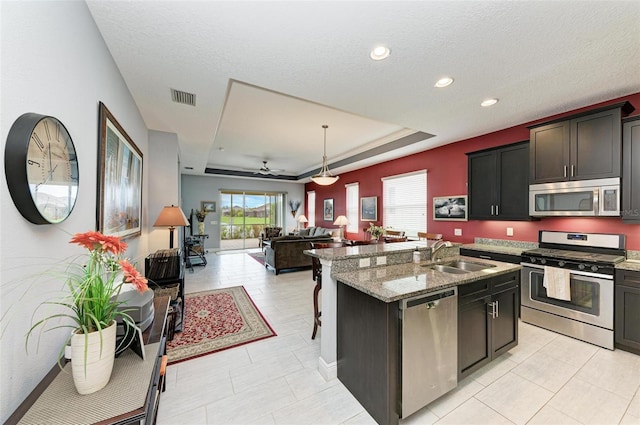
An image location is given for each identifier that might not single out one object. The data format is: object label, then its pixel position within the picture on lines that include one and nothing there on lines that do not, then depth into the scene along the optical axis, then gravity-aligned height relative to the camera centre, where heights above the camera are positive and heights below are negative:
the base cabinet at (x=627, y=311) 2.38 -0.98
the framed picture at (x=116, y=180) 1.78 +0.30
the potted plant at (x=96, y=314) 0.87 -0.41
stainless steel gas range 2.54 -0.81
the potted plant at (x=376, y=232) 5.15 -0.40
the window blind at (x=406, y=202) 5.15 +0.29
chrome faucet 2.52 -0.35
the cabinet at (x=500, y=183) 3.40 +0.50
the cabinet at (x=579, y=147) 2.60 +0.84
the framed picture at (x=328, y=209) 8.44 +0.16
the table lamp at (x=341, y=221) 6.49 -0.21
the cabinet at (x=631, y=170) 2.48 +0.49
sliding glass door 9.23 -0.09
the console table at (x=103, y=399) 0.78 -0.69
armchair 8.70 -0.73
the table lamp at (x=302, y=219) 9.59 -0.23
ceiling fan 7.14 +1.56
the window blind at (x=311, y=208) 9.67 +0.23
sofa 5.50 -0.93
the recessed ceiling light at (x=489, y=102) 2.82 +1.38
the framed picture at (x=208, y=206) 8.72 +0.25
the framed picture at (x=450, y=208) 4.32 +0.13
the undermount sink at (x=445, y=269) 2.44 -0.57
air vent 2.65 +1.36
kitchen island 1.59 -0.77
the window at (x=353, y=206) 7.15 +0.24
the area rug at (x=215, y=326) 2.56 -1.47
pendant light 5.00 +0.77
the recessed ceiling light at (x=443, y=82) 2.38 +1.37
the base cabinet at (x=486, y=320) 1.93 -0.94
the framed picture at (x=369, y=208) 6.35 +0.16
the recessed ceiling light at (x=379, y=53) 1.92 +1.36
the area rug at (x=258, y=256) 7.15 -1.43
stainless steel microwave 2.62 +0.21
